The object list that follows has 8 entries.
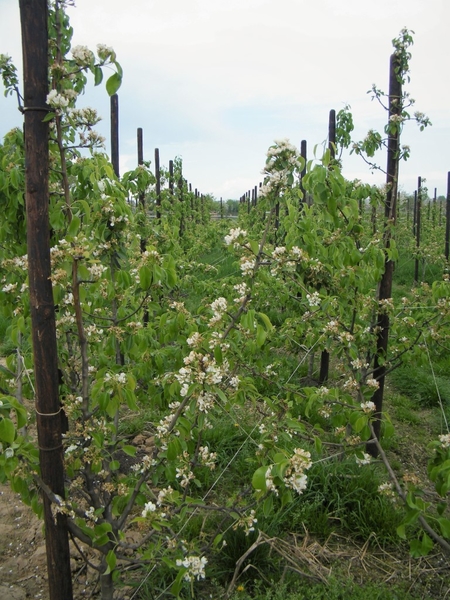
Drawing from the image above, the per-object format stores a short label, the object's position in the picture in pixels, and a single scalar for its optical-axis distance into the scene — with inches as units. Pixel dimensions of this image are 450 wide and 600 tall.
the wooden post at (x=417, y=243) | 408.3
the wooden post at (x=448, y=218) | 425.4
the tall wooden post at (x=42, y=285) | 66.1
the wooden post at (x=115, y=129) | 155.2
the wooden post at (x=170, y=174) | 401.1
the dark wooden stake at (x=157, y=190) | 262.5
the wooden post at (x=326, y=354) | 180.9
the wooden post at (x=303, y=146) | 268.1
